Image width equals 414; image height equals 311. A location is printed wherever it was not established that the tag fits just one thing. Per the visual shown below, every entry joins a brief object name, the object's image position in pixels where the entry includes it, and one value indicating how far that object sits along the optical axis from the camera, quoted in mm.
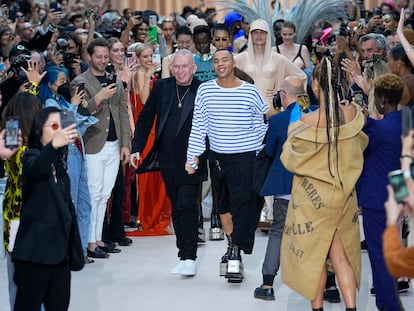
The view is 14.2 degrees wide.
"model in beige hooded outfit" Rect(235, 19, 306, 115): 17089
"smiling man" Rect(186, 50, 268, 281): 13381
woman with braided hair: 10611
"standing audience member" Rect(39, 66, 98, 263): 14241
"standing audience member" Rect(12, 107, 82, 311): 9399
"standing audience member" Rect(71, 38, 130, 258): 15041
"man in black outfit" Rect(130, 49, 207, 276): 13878
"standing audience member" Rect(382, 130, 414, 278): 6927
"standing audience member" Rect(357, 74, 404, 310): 10938
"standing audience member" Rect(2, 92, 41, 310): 10211
